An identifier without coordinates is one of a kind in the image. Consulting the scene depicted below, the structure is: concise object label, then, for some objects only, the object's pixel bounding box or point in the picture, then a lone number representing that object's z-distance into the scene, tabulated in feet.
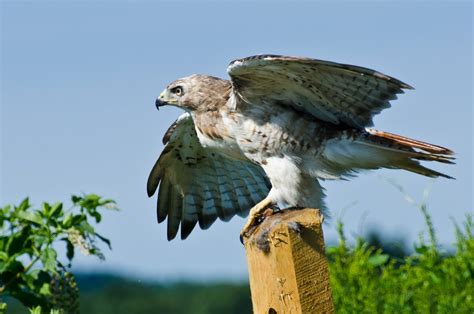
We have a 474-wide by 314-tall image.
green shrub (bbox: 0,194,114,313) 41.14
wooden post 29.86
